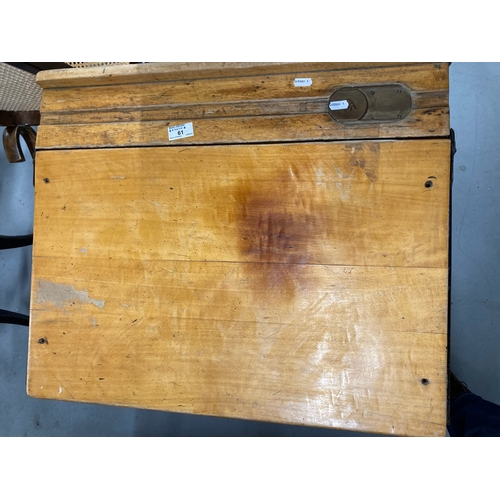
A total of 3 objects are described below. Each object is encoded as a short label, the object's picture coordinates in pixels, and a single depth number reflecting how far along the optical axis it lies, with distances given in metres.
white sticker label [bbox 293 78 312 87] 0.75
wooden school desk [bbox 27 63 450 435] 0.72
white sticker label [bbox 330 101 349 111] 0.73
